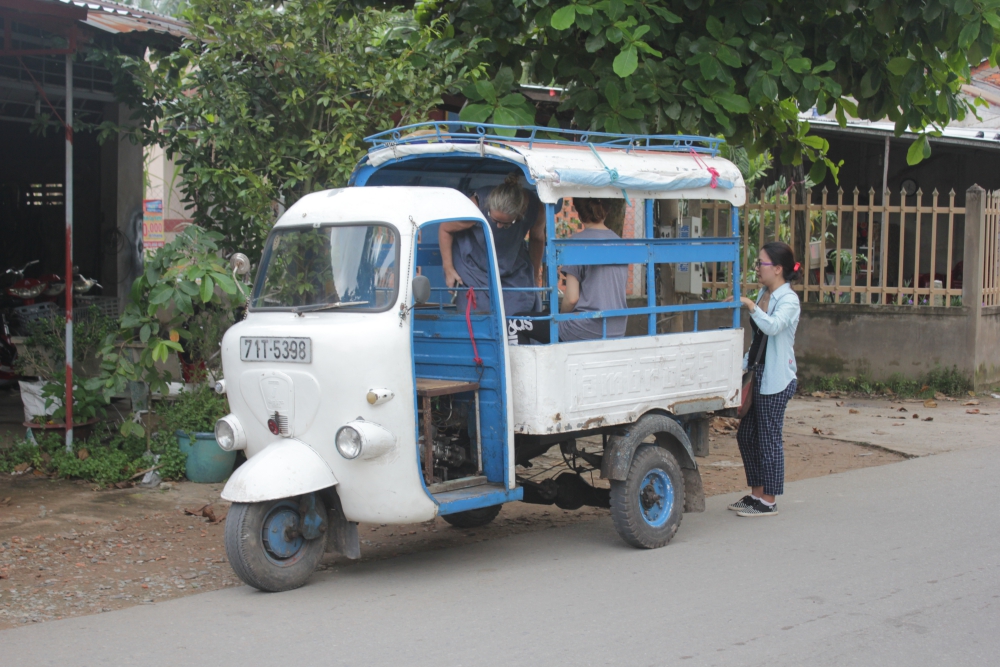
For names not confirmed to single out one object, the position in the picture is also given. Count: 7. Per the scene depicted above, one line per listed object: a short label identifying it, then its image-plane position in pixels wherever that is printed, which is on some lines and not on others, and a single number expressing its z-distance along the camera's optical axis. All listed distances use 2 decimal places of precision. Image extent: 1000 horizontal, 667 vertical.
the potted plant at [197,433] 7.52
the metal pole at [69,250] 7.59
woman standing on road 6.84
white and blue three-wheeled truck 5.04
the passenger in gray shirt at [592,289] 6.07
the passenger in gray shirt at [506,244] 5.92
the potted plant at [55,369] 7.80
